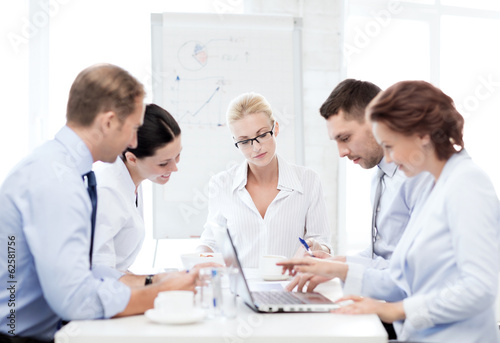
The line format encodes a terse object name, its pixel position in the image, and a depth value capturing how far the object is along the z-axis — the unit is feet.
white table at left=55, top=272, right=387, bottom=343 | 4.29
